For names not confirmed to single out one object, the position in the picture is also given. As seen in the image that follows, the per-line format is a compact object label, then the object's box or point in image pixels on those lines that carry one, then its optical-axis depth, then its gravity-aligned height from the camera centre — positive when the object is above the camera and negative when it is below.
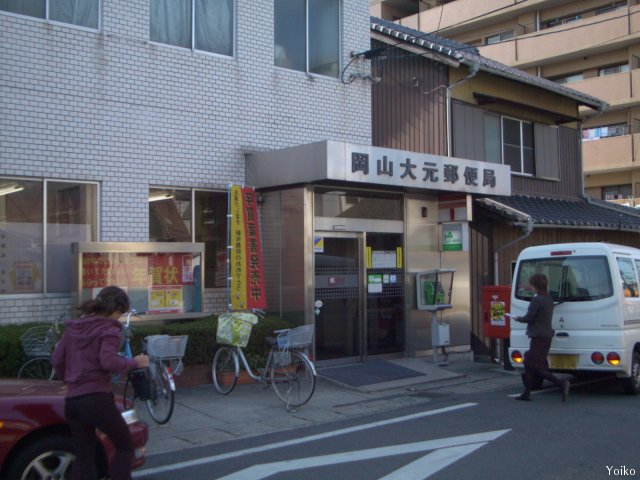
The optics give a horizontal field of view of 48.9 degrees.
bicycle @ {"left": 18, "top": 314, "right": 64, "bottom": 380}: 8.59 -0.91
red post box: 11.98 -0.69
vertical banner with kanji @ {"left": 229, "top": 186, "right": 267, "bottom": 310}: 11.17 +0.31
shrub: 8.70 -0.88
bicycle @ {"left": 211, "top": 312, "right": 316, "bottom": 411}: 8.93 -1.20
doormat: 10.91 -1.63
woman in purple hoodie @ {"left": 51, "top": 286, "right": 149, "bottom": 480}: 4.73 -0.75
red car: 4.92 -1.16
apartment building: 29.77 +9.57
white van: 9.53 -0.58
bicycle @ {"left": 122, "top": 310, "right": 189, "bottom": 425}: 7.84 -1.14
